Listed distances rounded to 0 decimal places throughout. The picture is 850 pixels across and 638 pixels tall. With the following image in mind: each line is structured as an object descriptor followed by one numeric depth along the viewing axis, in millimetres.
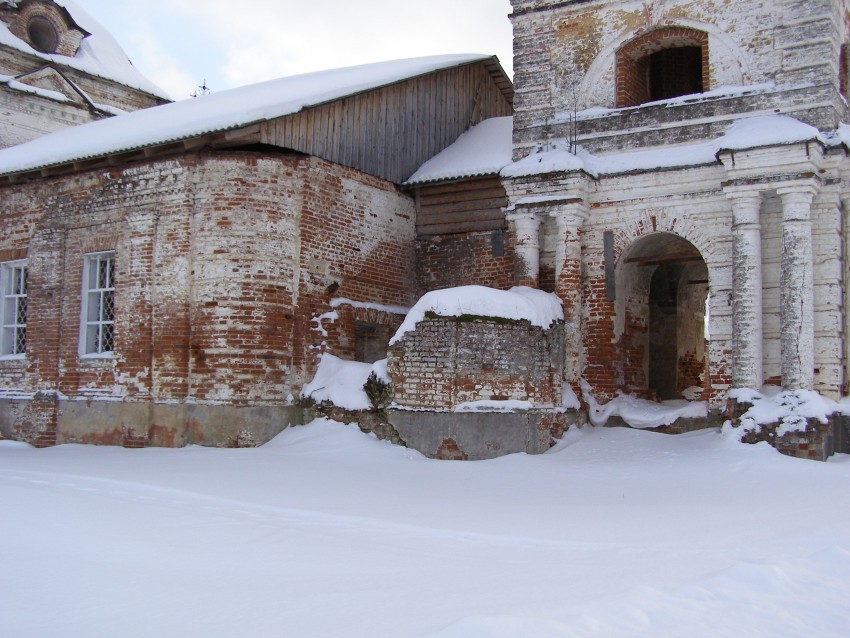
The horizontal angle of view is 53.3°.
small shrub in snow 11047
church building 10570
